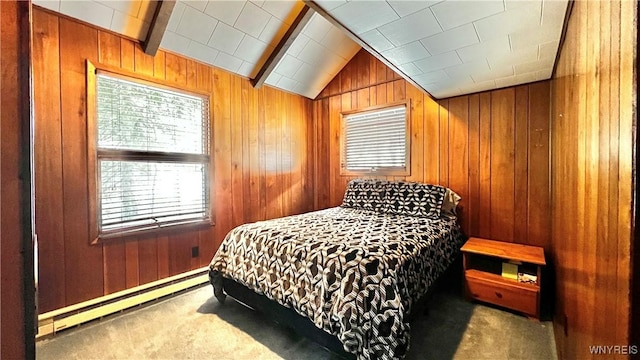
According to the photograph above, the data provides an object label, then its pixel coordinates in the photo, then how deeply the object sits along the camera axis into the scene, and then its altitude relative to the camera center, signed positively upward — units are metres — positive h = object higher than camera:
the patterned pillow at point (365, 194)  3.01 -0.21
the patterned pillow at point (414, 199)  2.65 -0.24
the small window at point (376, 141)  3.25 +0.46
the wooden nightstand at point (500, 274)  2.01 -0.84
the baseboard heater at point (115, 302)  1.90 -1.03
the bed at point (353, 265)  1.39 -0.58
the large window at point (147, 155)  2.21 +0.21
